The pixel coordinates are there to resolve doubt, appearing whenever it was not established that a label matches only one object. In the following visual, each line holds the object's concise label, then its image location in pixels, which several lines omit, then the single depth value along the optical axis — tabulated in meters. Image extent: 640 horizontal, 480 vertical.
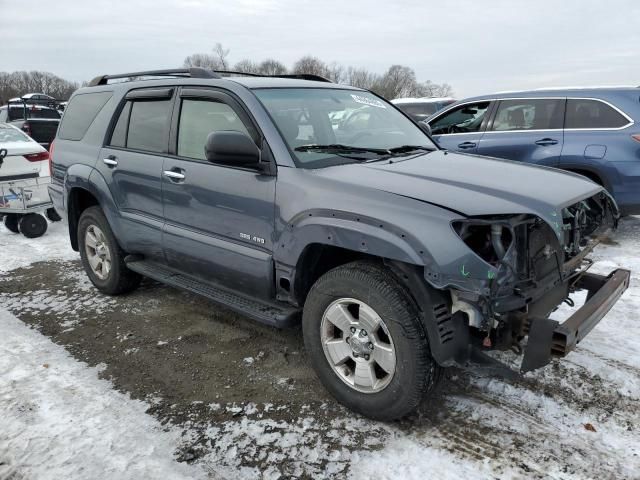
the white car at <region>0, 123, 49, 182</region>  7.23
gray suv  2.45
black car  13.45
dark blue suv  6.00
